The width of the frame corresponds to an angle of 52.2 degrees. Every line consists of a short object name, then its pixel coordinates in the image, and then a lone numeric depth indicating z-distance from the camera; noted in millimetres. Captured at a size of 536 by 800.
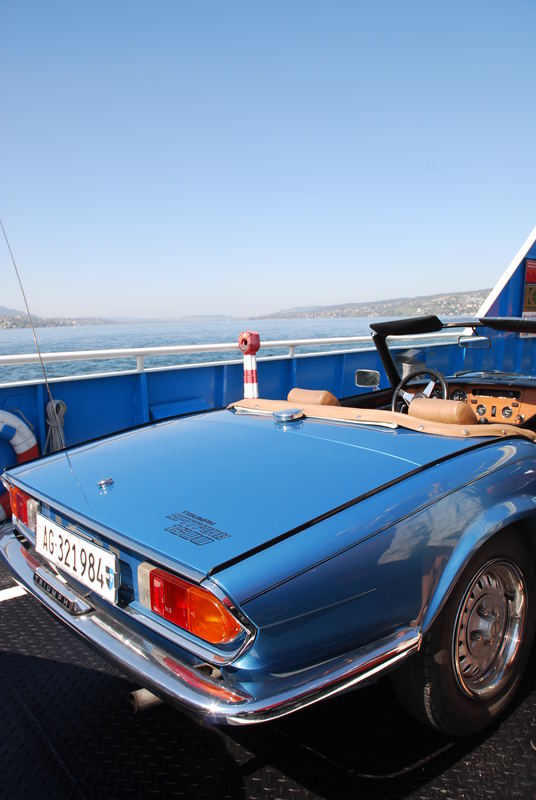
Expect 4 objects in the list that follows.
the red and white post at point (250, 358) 5352
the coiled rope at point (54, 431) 4430
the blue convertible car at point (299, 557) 1370
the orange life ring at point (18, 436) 4234
